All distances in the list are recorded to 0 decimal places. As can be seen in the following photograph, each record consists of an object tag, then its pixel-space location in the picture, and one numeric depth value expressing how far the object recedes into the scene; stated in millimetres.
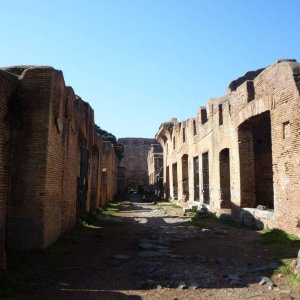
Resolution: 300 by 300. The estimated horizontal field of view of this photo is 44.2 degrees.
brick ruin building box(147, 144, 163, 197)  34469
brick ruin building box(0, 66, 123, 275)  6984
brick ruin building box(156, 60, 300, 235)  9141
